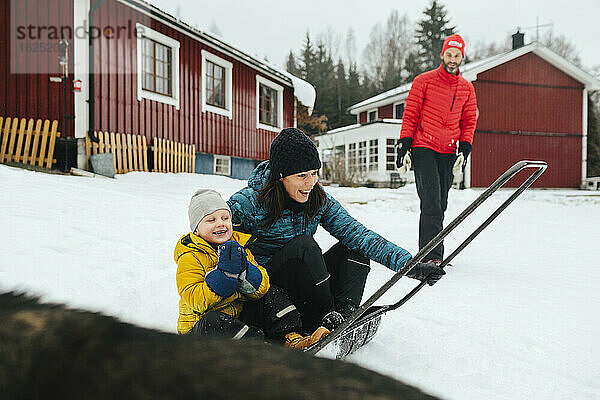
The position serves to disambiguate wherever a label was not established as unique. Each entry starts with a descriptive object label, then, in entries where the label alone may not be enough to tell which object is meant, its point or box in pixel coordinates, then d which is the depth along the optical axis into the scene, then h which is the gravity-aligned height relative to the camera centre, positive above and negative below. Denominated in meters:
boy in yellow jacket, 1.81 -0.41
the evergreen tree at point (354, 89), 43.19 +9.05
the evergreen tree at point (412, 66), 41.28 +10.57
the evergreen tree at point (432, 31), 42.03 +13.94
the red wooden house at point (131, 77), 8.66 +2.33
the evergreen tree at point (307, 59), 44.50 +12.27
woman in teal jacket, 2.21 -0.25
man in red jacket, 4.00 +0.54
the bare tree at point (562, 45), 39.28 +12.00
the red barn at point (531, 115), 21.42 +3.35
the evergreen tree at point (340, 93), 42.03 +8.68
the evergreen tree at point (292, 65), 45.88 +12.22
